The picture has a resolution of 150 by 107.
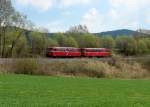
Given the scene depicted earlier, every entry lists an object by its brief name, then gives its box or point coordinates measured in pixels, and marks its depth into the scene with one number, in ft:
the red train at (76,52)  279.55
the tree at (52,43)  372.38
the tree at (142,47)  427.74
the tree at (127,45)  422.12
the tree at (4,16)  250.78
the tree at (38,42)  355.36
